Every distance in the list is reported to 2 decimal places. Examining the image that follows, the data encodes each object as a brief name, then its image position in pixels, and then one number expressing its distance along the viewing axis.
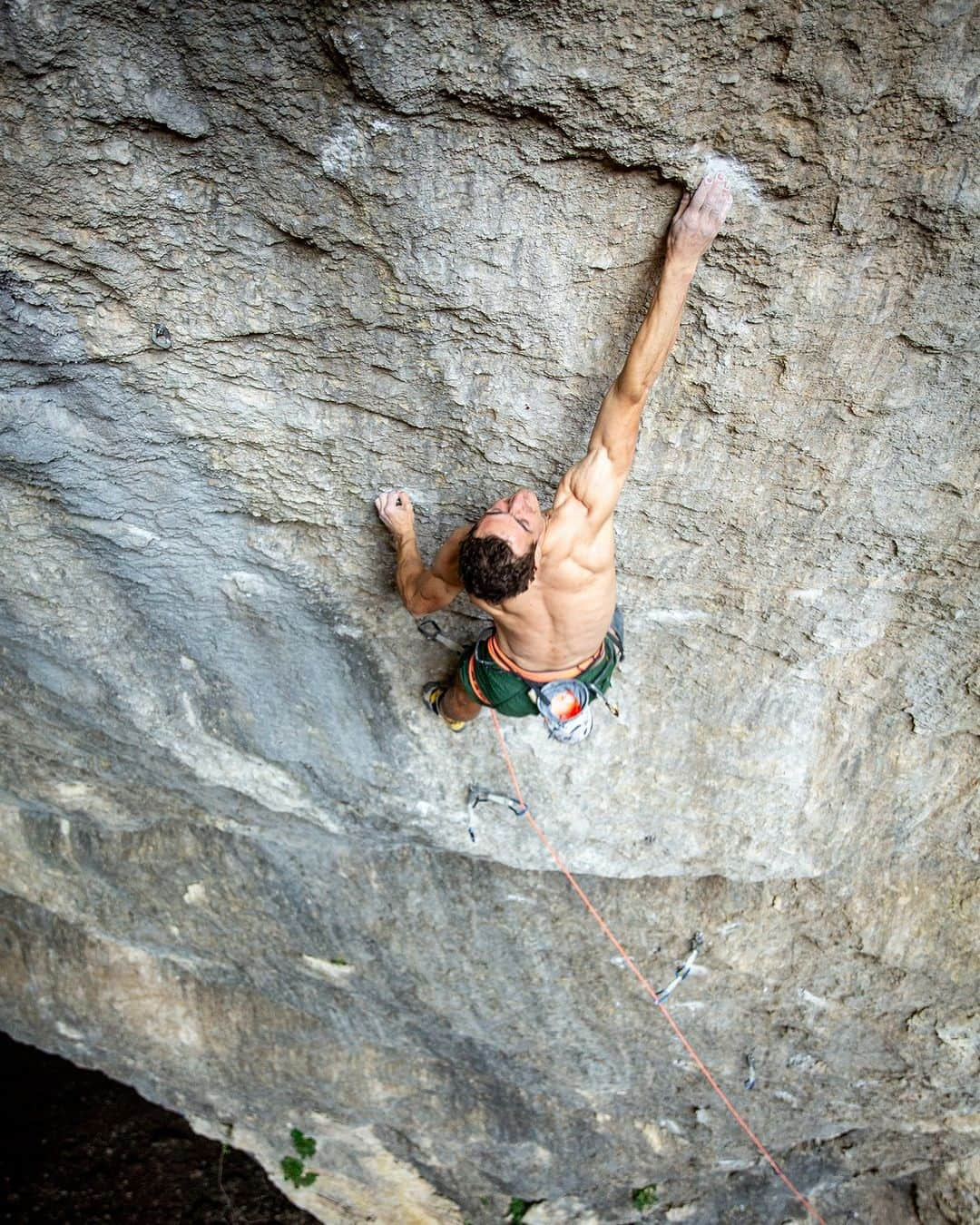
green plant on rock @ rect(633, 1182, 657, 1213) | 4.94
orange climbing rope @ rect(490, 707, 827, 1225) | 3.47
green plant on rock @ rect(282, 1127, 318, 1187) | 5.59
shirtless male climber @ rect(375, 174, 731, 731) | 2.03
